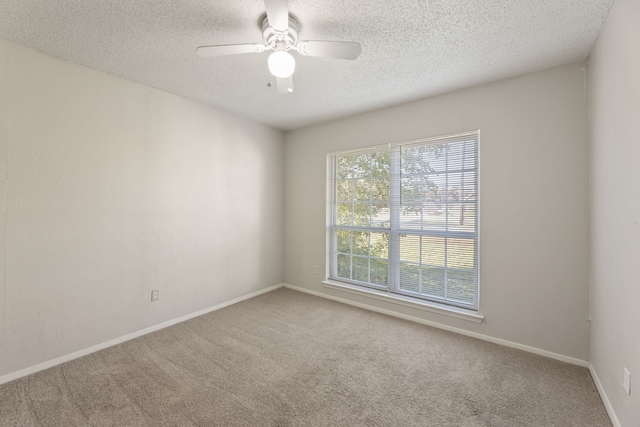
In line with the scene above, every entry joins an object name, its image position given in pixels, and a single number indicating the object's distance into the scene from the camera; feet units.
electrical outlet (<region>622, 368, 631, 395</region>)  4.81
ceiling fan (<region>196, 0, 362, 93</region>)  5.33
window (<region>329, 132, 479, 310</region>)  9.42
